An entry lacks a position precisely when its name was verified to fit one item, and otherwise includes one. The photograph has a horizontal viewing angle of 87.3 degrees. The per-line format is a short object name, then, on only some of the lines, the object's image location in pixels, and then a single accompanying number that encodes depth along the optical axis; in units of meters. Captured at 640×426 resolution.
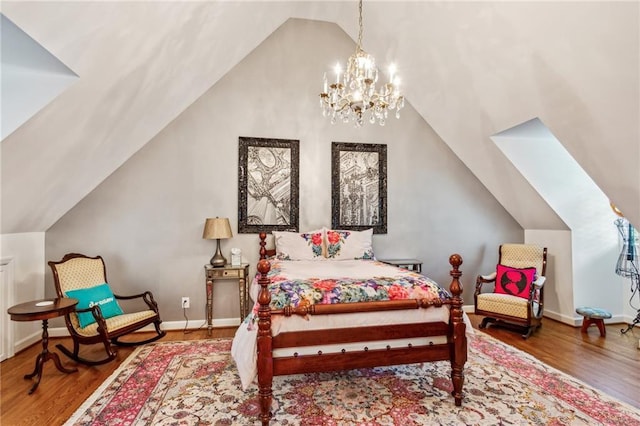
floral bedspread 2.27
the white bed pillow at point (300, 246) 3.86
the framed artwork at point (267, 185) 4.20
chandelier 2.73
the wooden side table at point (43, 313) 2.48
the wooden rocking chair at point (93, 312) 2.96
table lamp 3.80
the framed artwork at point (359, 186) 4.43
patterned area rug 2.17
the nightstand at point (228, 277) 3.78
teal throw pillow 3.12
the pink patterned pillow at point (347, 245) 3.94
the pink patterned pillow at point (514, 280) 3.99
